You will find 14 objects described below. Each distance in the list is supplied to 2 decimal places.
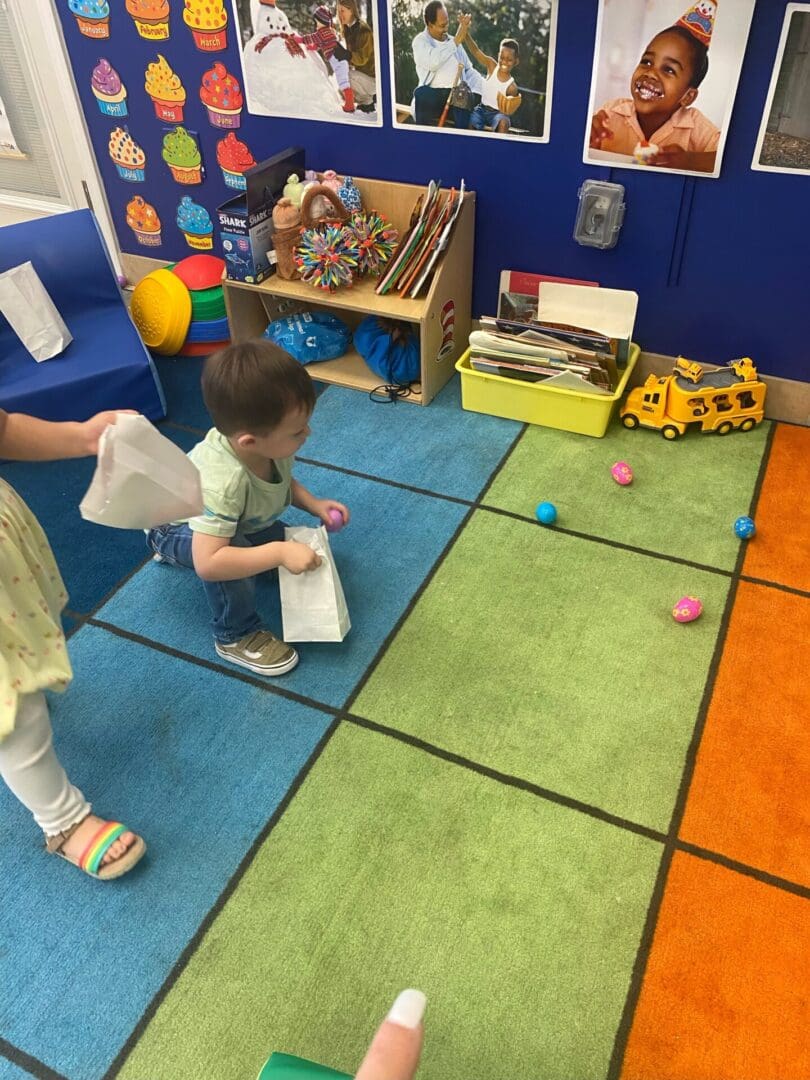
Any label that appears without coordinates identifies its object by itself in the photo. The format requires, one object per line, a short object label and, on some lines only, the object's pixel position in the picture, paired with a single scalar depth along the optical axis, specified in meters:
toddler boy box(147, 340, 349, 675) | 1.32
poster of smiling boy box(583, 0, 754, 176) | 1.79
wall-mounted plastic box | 2.08
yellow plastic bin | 2.15
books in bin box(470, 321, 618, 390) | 2.13
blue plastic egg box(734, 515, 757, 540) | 1.84
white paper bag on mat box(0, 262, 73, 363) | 2.16
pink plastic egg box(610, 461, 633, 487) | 2.03
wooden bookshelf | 2.23
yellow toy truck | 2.14
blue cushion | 2.15
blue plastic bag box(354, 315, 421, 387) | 2.41
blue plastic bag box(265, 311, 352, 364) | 2.51
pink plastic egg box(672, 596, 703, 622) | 1.65
